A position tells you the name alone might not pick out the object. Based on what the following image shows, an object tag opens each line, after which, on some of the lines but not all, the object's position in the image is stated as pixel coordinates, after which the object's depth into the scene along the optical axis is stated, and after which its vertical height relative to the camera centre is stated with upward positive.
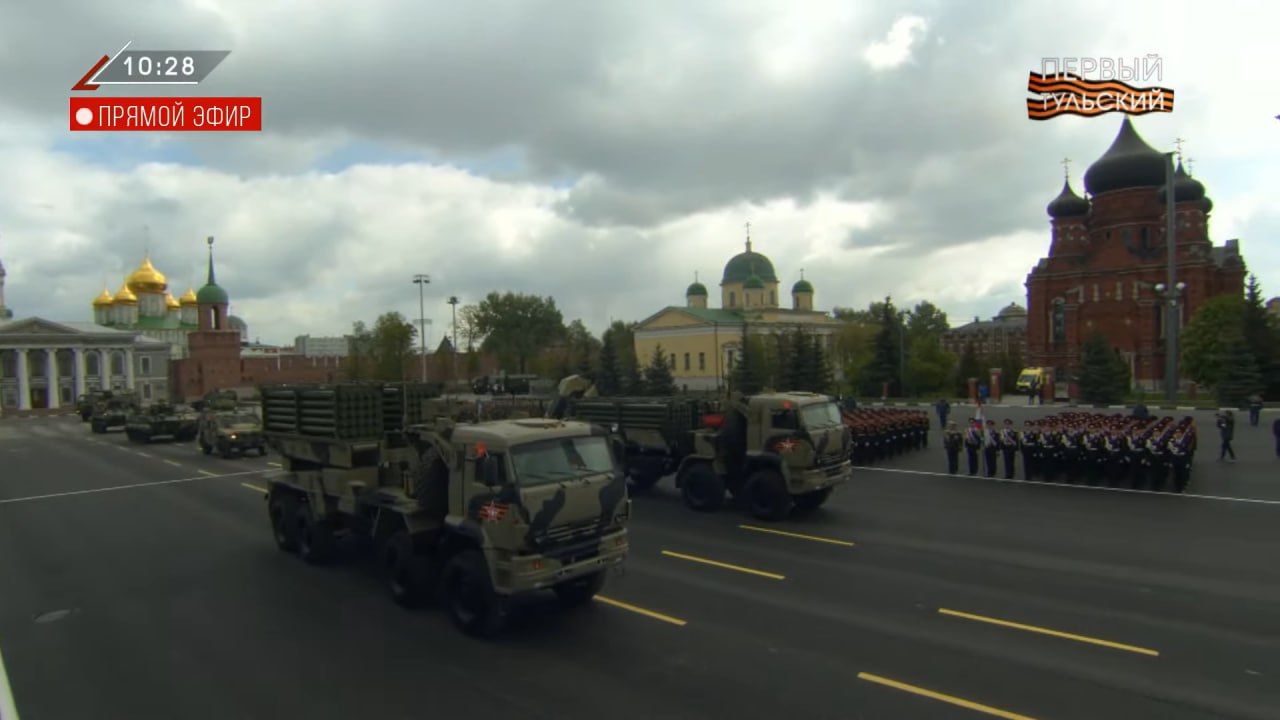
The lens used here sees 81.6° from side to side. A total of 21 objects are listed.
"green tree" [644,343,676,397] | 55.28 -1.06
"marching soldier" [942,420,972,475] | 19.48 -2.38
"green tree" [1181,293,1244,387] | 46.94 +0.92
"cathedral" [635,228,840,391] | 81.19 +4.34
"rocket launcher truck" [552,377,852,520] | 13.84 -1.74
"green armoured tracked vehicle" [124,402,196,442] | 33.38 -2.22
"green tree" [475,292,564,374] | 87.69 +4.93
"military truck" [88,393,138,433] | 40.53 -2.05
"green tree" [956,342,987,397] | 57.72 -1.16
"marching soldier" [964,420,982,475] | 19.23 -2.33
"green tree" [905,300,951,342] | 113.38 +6.04
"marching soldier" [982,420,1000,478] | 18.89 -2.39
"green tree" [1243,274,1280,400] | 41.12 +0.42
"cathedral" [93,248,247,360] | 93.44 +8.32
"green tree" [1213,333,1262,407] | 37.97 -1.39
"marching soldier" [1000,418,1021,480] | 18.67 -2.32
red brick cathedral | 55.78 +6.88
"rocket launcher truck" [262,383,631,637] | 7.82 -1.59
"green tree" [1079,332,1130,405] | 42.38 -1.33
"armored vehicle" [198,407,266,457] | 26.28 -2.13
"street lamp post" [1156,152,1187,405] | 30.16 +2.14
